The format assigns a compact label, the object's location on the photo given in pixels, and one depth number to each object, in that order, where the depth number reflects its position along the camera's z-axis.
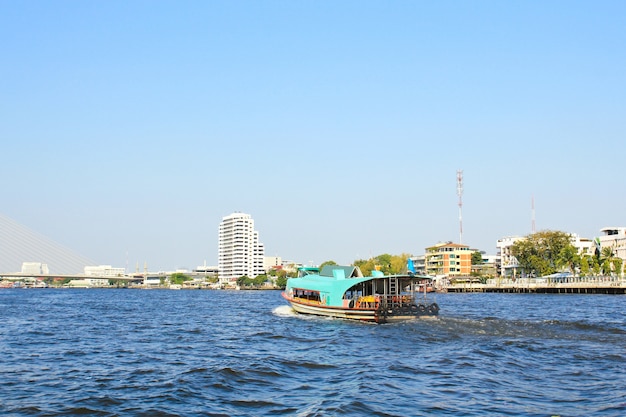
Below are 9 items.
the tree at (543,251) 145.88
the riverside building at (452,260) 186.38
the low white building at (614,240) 145.50
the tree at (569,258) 138.75
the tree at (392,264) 175.66
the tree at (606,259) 132.25
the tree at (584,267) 133.38
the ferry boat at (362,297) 45.97
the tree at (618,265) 131.50
